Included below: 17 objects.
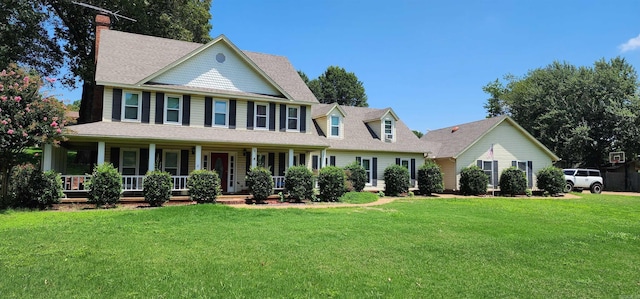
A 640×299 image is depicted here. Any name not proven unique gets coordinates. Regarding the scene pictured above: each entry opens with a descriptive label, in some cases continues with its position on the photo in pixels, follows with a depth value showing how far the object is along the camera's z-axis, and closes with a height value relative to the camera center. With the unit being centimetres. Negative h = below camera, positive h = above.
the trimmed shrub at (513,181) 2447 -15
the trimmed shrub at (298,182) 1770 -23
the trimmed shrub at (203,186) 1603 -40
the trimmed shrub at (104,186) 1480 -39
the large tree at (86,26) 2744 +1124
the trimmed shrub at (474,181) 2422 -16
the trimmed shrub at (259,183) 1716 -27
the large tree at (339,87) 5450 +1244
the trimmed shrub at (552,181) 2508 -13
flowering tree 1295 +196
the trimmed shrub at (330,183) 1836 -26
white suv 2895 -6
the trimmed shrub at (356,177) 2308 +3
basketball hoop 3253 +184
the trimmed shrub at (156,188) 1545 -47
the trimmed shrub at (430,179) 2395 -6
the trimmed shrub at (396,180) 2278 -13
